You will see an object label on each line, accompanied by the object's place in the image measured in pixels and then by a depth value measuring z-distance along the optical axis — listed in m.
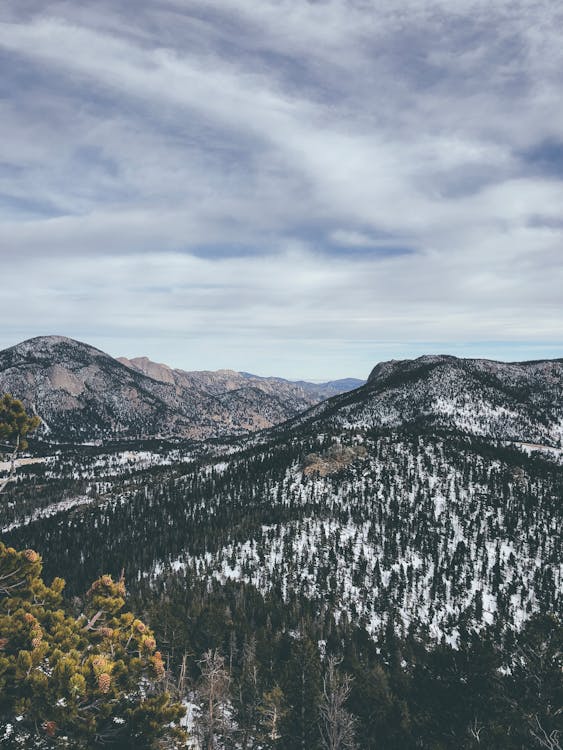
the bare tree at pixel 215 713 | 44.04
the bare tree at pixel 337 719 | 37.12
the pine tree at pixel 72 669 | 15.41
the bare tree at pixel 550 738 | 22.57
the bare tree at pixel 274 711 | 47.44
